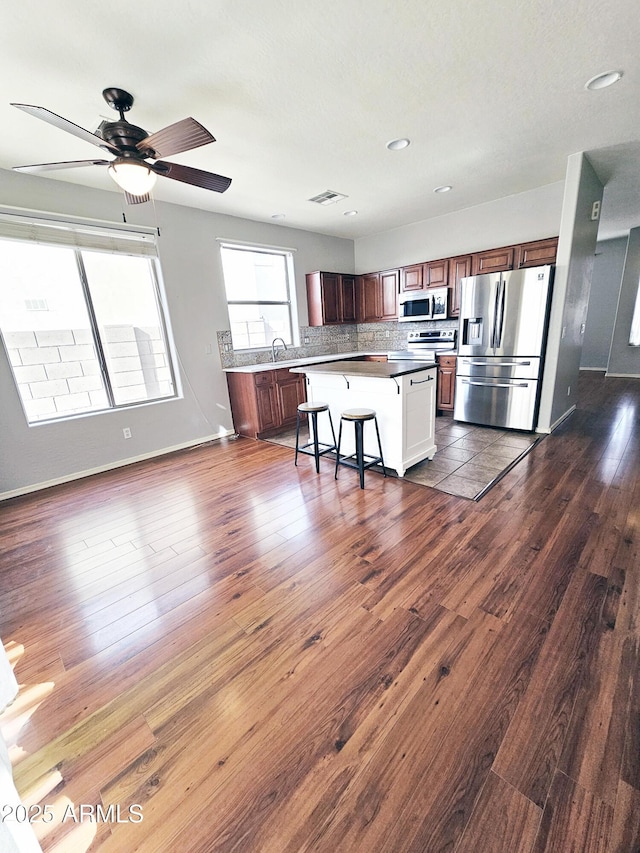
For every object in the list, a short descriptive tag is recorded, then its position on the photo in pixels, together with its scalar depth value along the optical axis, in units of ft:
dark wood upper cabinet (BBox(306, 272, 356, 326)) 18.26
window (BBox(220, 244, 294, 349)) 15.78
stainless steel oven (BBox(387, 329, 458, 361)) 16.61
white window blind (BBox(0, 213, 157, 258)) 10.21
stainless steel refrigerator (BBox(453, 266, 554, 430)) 12.17
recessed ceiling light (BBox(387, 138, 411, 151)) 9.55
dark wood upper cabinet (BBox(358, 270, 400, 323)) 18.83
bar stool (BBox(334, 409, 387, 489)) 9.59
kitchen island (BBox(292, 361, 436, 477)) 9.79
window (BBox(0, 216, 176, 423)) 10.65
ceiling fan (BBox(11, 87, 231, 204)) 6.19
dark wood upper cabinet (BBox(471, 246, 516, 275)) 14.37
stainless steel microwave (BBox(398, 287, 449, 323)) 16.76
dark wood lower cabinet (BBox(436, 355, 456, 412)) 15.84
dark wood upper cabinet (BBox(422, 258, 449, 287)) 16.39
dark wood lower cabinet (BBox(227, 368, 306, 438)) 14.70
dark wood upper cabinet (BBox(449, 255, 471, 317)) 15.70
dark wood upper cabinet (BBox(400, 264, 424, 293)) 17.39
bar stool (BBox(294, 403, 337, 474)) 10.96
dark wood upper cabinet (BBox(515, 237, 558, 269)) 13.33
